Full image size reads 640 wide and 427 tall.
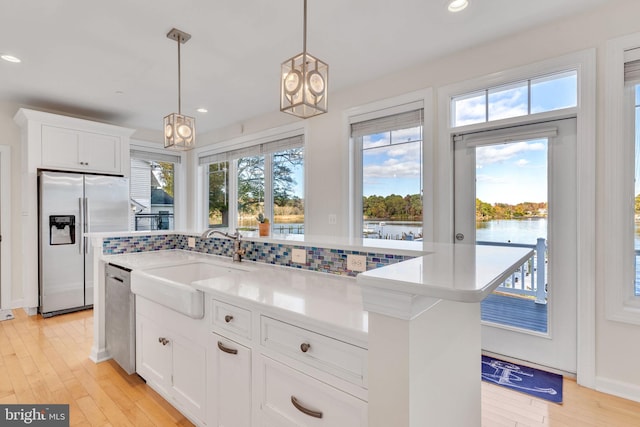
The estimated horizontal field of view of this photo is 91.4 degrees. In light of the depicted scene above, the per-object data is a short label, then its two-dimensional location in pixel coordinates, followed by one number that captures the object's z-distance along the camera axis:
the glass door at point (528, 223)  2.35
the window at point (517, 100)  2.36
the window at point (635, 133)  2.09
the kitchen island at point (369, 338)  0.81
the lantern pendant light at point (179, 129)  2.50
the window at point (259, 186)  4.32
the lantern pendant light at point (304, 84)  1.61
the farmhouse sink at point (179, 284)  1.54
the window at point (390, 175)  3.13
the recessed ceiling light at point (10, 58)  2.81
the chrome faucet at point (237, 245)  2.24
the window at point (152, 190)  5.07
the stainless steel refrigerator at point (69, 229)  3.69
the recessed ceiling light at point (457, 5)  2.11
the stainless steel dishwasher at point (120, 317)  2.18
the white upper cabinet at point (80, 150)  3.82
